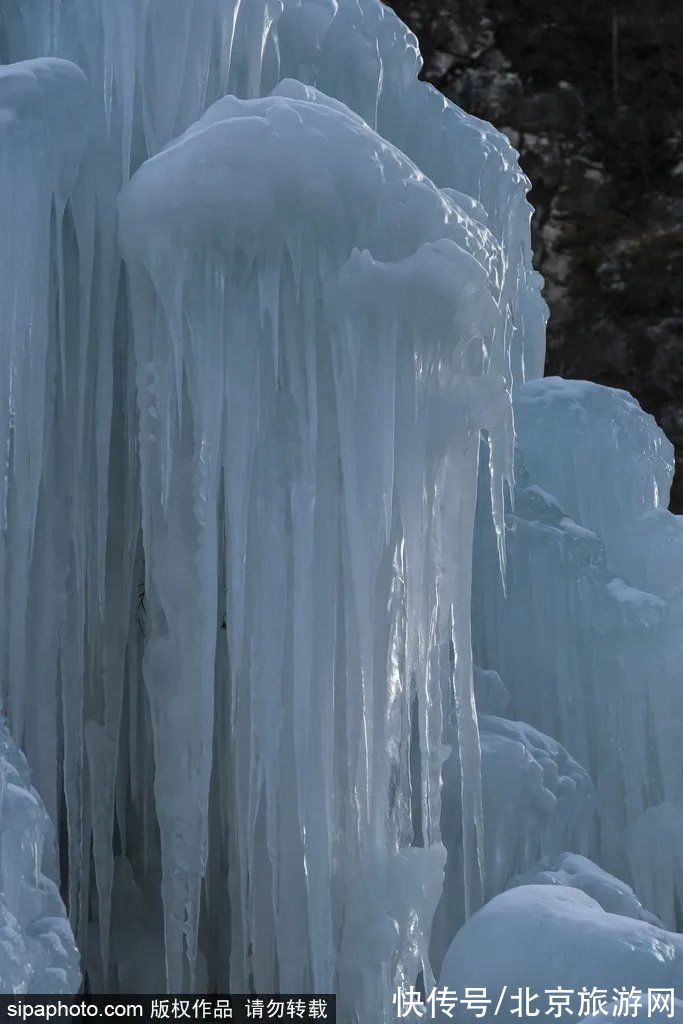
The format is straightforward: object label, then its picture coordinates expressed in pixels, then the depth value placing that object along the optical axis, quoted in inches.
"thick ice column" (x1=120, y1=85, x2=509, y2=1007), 252.5
